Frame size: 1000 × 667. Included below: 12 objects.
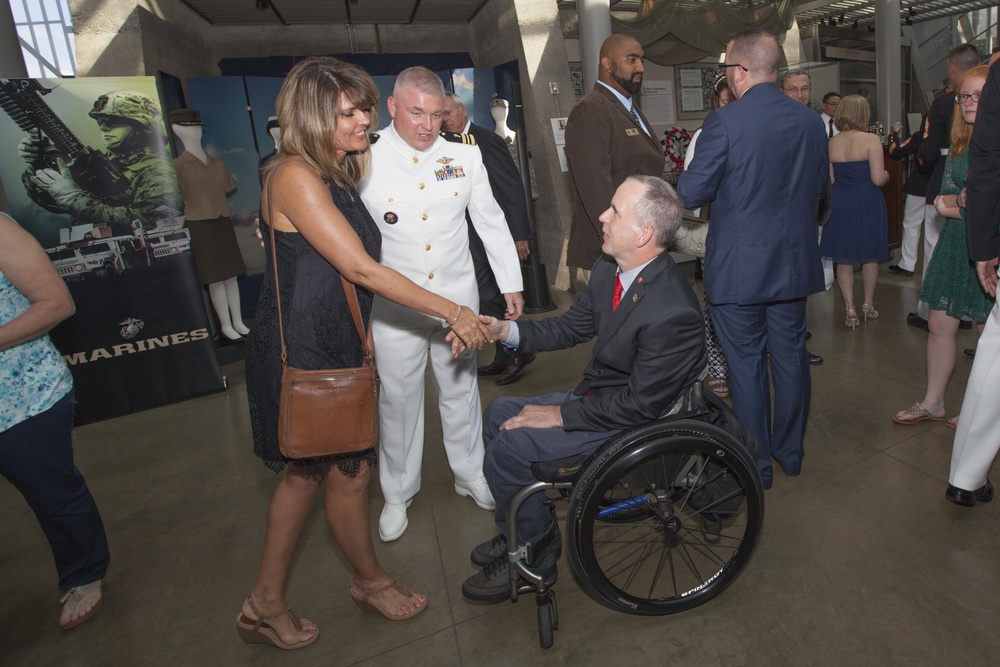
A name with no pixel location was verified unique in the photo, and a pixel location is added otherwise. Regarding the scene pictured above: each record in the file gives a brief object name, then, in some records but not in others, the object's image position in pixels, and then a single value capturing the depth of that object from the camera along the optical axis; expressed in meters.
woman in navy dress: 4.09
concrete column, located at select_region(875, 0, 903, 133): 7.62
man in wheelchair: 1.60
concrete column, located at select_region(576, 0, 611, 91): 5.32
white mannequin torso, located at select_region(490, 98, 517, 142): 5.48
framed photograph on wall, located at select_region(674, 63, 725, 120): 7.62
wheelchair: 1.52
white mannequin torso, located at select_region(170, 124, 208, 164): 4.82
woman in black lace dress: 1.49
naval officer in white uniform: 2.06
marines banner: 3.43
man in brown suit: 2.90
